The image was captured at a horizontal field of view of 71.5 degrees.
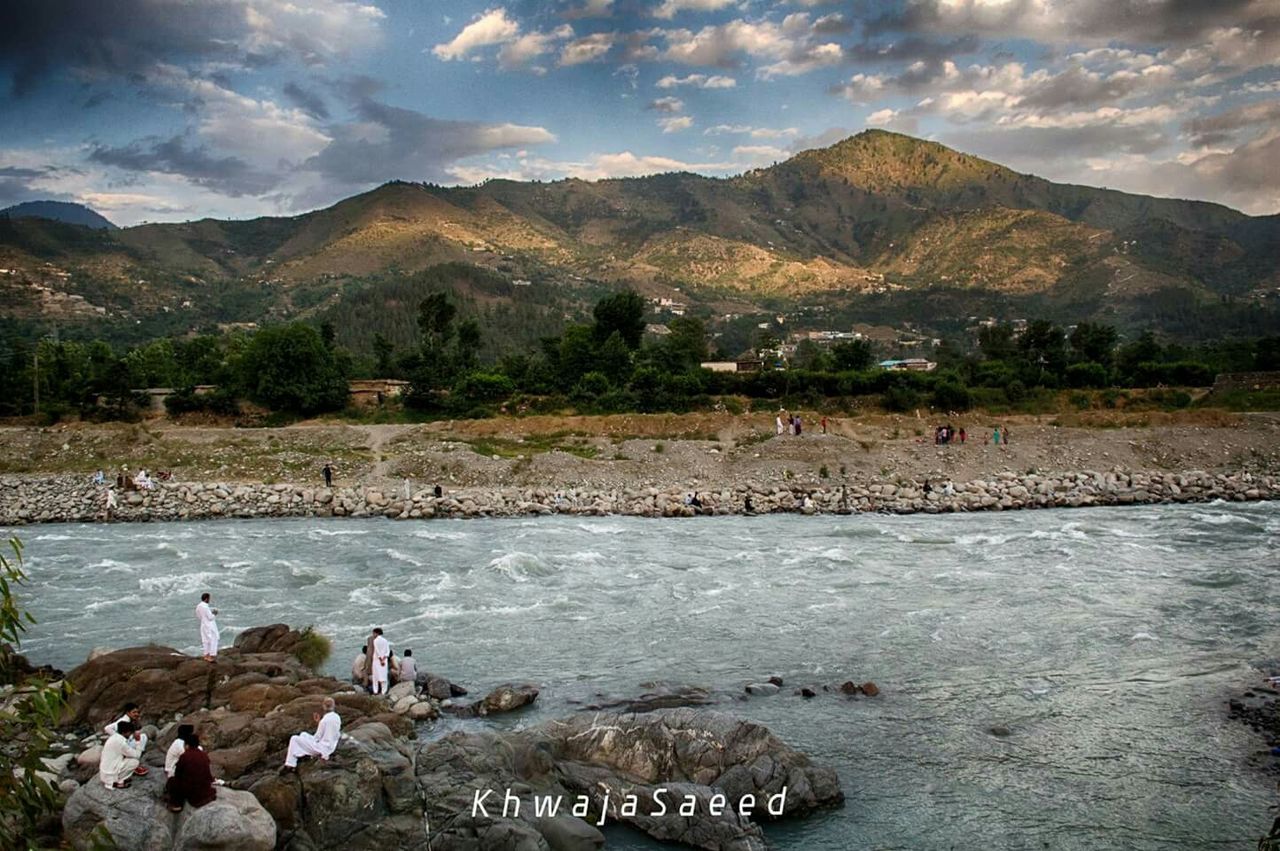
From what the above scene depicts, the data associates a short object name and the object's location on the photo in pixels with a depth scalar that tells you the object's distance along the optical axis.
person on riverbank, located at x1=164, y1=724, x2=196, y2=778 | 12.71
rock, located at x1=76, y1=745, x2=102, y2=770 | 14.05
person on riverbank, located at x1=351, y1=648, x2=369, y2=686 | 19.06
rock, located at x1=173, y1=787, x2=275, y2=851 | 11.20
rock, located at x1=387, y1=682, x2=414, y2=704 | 17.73
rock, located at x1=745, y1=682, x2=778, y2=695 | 18.42
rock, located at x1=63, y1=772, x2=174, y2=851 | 11.36
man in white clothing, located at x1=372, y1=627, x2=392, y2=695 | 18.30
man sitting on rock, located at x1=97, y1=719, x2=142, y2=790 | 12.57
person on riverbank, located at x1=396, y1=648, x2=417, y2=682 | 18.84
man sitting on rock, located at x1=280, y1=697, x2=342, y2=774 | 13.17
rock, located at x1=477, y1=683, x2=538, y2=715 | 17.56
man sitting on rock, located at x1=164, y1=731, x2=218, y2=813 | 12.08
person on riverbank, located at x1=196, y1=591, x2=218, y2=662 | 18.80
